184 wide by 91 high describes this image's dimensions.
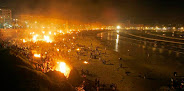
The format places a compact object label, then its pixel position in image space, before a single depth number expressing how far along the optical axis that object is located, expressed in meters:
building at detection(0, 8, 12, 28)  66.75
